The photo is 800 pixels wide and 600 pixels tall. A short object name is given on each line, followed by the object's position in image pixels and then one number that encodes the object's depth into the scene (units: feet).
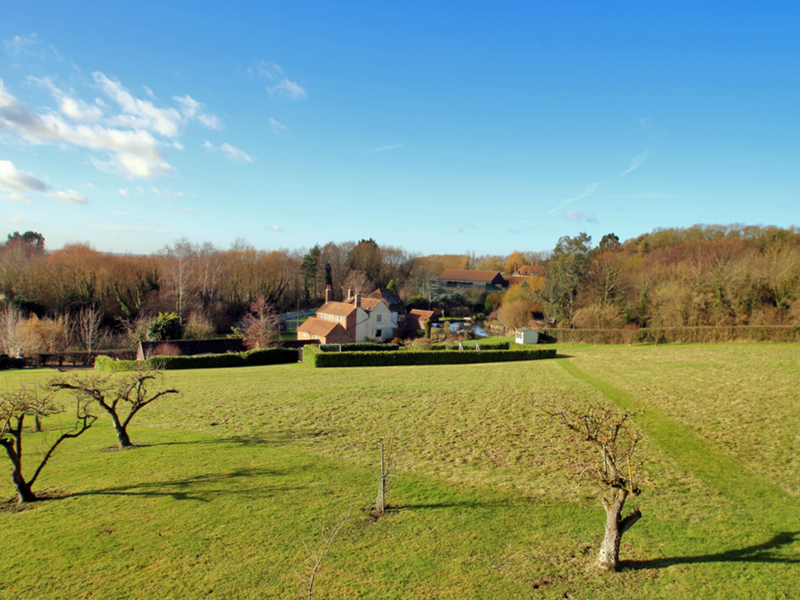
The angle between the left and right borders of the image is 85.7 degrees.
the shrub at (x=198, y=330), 141.18
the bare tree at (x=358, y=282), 247.46
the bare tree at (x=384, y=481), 26.99
